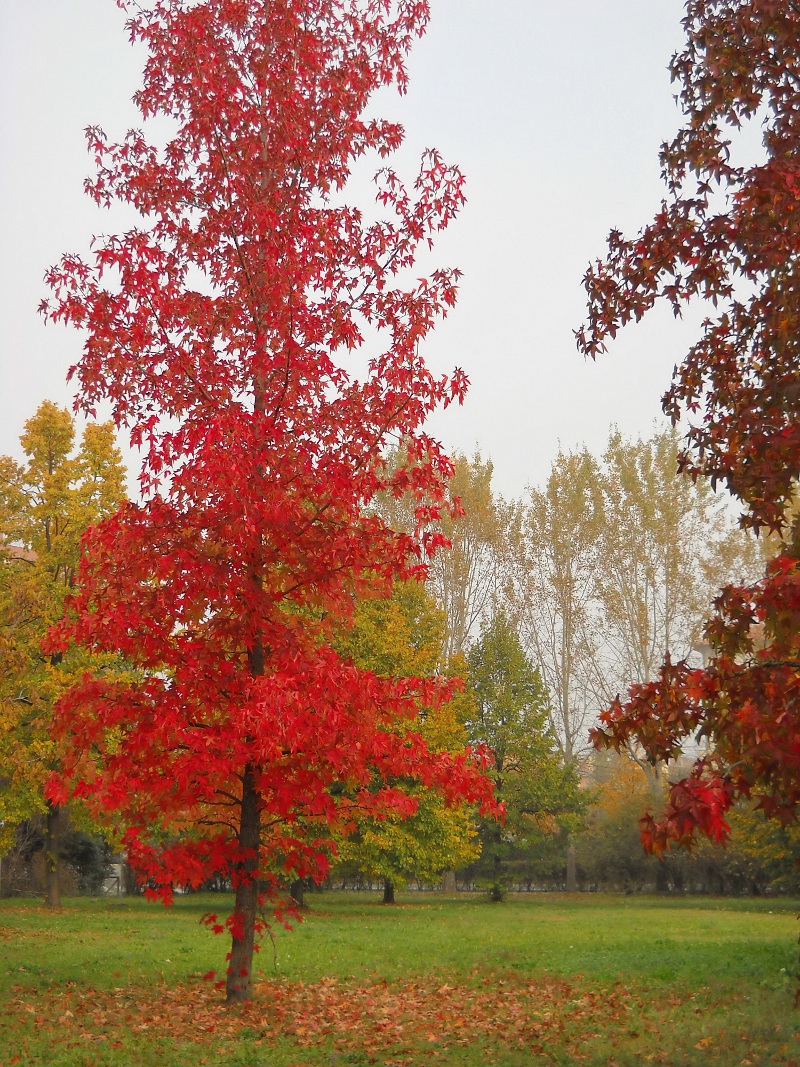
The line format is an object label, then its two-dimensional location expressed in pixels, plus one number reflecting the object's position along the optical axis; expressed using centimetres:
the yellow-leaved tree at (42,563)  2012
